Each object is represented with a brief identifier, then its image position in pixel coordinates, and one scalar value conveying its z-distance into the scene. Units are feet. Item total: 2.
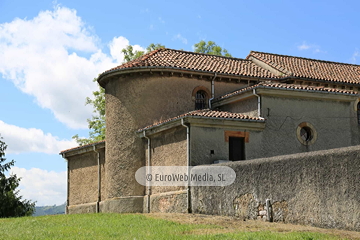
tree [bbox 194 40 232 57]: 157.99
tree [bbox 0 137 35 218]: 129.49
